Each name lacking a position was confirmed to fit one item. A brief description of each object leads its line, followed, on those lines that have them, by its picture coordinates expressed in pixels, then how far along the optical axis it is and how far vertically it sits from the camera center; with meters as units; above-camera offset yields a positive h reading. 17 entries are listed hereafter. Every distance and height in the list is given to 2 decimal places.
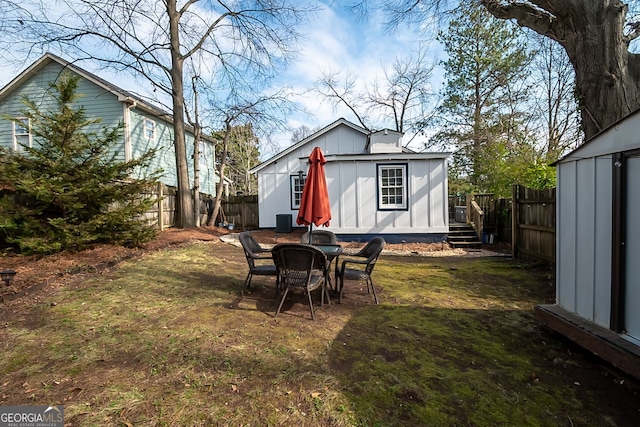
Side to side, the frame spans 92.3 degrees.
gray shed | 2.79 -0.49
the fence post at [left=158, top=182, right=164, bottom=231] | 12.35 -0.23
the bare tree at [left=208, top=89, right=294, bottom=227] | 16.72 +5.25
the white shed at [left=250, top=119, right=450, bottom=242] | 11.56 +0.38
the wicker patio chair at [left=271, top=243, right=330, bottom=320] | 4.03 -0.79
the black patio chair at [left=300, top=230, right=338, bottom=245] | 6.14 -0.67
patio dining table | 4.91 -0.76
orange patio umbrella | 5.53 +0.13
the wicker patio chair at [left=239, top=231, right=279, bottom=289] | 4.88 -0.82
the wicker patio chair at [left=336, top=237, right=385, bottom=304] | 4.84 -1.07
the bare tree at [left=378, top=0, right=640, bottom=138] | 6.51 +3.14
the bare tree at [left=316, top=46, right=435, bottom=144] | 24.81 +9.70
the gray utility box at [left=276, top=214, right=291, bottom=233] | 14.05 -0.75
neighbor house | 14.49 +5.15
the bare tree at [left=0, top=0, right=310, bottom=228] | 13.16 +6.89
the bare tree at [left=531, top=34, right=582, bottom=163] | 17.16 +5.97
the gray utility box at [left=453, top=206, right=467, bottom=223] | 14.59 -0.57
